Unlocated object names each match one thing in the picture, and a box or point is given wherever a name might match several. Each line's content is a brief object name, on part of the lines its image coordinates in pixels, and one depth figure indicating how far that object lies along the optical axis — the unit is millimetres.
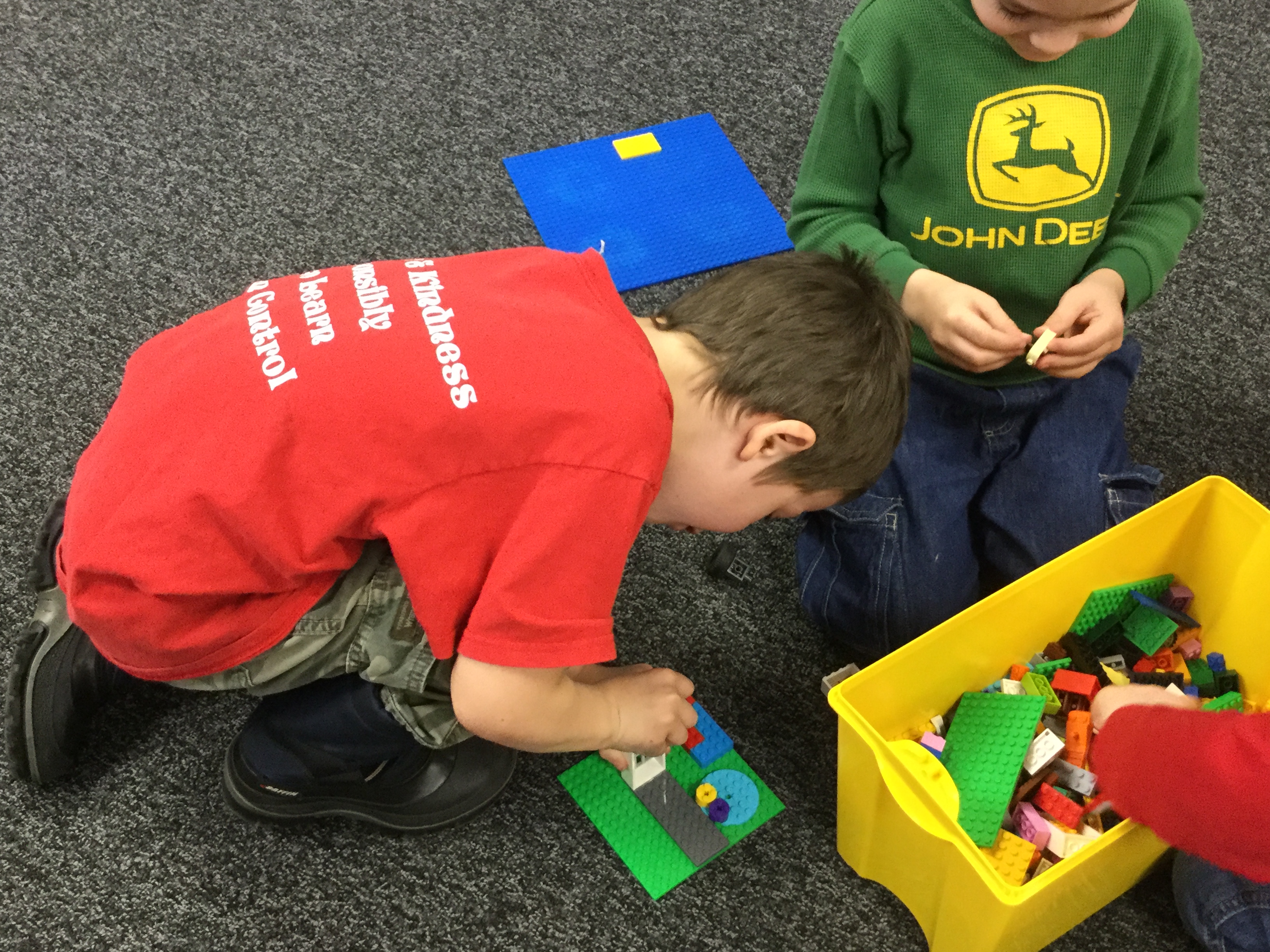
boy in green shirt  861
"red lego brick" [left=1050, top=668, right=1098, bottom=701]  902
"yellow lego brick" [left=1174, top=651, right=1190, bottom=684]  942
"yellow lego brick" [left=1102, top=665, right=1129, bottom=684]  921
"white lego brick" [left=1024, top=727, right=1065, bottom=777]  842
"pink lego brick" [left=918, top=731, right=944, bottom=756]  872
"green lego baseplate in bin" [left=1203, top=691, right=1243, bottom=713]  893
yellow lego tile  1446
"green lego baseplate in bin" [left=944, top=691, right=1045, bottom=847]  822
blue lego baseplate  1331
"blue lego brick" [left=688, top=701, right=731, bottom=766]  949
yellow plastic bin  716
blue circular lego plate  922
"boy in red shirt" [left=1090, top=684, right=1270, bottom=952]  674
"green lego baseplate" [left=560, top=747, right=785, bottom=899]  892
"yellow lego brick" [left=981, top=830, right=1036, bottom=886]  820
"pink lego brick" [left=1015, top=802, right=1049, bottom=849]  833
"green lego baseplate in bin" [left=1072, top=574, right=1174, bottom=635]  948
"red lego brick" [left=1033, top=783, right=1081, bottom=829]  835
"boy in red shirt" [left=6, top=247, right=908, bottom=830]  643
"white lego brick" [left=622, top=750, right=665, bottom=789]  932
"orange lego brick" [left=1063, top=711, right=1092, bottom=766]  875
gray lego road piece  902
